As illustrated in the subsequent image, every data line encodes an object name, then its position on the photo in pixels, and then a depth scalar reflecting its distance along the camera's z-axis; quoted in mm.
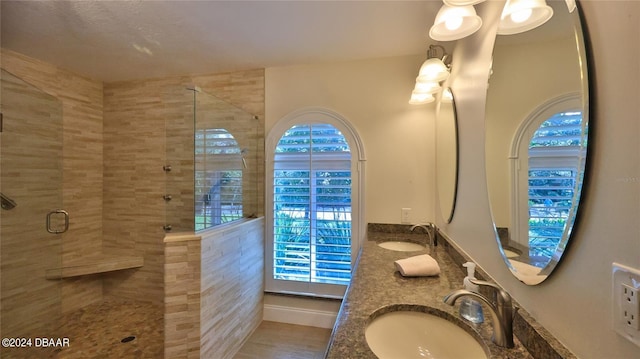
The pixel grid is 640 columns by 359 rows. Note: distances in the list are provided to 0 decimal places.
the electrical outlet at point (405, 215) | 2316
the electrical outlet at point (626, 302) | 427
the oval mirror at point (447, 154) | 1607
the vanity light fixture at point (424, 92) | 1805
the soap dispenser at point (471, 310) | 858
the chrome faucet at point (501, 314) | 721
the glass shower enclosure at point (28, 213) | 1897
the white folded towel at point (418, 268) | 1271
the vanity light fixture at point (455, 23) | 1031
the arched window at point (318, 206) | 2375
